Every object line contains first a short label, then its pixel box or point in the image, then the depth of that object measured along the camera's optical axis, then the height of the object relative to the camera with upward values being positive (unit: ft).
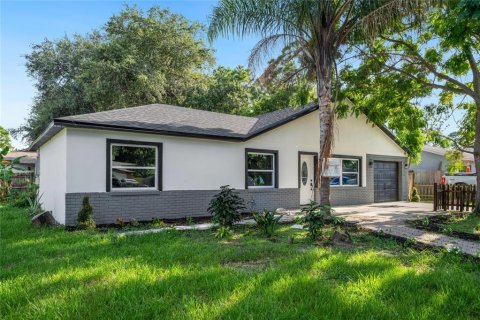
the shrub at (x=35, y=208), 37.37 -4.59
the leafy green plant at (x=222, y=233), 25.54 -5.14
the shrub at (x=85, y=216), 28.84 -4.18
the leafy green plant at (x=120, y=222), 30.83 -5.06
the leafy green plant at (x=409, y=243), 22.98 -5.37
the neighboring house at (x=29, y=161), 91.37 +2.95
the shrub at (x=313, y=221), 24.02 -3.86
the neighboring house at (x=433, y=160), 107.99 +3.59
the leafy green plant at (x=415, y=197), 59.06 -5.03
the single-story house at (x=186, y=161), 30.83 +1.23
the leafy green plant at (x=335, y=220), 26.29 -4.24
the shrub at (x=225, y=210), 28.84 -3.62
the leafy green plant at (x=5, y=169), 35.81 +0.25
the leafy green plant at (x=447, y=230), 27.58 -5.30
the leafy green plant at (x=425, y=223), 30.68 -5.17
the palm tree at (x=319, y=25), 28.68 +14.27
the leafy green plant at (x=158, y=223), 31.45 -5.32
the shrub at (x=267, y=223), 26.50 -4.47
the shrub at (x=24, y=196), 49.34 -4.24
